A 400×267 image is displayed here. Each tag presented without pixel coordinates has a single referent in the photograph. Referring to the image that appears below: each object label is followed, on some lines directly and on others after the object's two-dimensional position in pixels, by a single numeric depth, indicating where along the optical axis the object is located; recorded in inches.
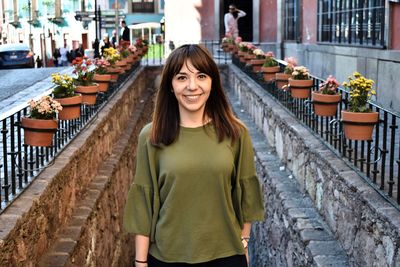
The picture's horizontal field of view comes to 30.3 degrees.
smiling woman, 125.1
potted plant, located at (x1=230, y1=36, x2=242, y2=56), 700.6
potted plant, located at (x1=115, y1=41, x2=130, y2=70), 560.7
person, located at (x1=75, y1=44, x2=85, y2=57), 1312.1
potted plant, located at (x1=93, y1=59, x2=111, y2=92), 416.8
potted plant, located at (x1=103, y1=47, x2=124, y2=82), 487.1
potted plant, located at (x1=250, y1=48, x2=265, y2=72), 518.3
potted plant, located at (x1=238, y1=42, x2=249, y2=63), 612.7
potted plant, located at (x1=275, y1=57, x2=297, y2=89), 381.1
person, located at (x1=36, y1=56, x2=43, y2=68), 1311.5
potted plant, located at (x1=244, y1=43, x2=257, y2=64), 571.9
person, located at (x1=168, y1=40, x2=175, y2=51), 953.0
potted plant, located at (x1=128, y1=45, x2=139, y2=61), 678.8
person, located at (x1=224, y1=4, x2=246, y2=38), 845.2
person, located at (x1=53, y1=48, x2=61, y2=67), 1391.9
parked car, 1089.4
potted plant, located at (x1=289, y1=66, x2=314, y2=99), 331.6
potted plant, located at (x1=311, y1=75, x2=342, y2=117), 264.4
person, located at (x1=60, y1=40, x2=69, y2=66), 1369.3
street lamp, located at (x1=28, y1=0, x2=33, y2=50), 1851.4
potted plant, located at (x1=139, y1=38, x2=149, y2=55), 799.9
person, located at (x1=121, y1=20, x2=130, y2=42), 962.0
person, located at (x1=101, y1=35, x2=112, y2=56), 988.1
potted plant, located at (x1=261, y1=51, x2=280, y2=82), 457.1
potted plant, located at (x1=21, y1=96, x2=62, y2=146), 230.8
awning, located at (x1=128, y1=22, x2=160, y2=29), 1881.2
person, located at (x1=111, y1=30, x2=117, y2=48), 1202.5
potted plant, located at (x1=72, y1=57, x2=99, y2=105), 350.6
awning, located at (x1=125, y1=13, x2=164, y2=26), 1983.3
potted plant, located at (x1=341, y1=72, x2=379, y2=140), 220.7
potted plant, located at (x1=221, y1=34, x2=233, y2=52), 779.5
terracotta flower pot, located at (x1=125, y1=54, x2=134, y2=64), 612.8
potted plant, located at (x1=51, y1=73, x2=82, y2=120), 279.1
